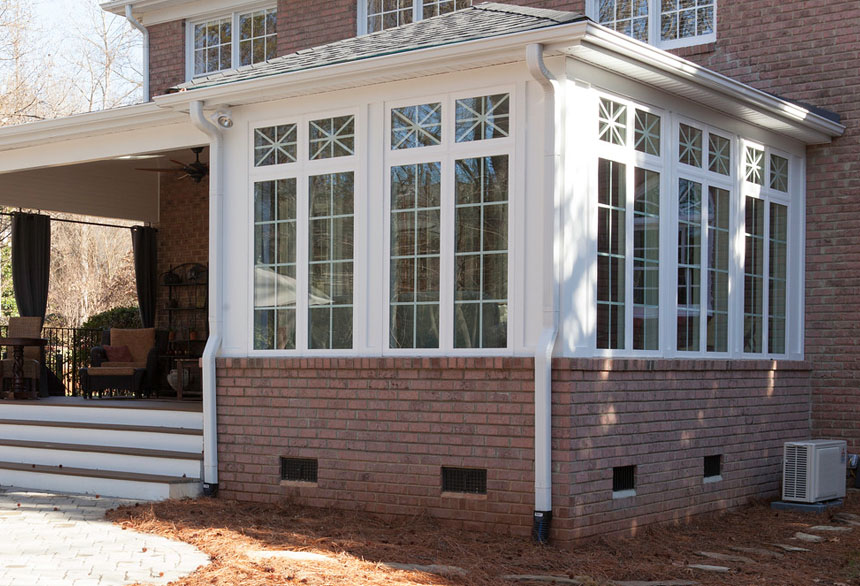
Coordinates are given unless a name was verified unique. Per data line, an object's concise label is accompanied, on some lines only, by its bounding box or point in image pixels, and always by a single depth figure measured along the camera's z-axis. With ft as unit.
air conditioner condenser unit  29.25
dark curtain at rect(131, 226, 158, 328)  48.34
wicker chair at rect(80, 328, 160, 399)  42.19
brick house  23.93
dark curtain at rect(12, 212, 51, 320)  46.39
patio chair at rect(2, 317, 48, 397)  41.55
